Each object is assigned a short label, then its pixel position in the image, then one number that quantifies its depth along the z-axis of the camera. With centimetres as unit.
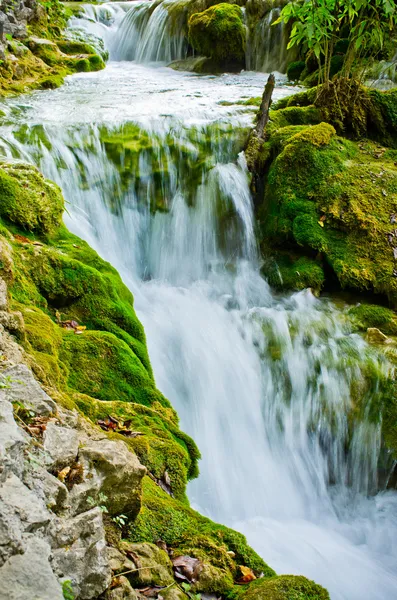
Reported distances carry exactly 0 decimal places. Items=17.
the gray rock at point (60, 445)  205
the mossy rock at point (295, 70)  1406
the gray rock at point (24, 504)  150
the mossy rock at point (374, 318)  607
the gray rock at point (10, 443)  165
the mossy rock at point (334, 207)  675
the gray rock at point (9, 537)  135
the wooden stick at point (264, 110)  853
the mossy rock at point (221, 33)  1558
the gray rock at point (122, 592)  188
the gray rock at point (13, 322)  299
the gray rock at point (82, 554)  175
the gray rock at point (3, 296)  301
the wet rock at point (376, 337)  579
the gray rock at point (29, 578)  132
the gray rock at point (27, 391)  220
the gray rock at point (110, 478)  210
